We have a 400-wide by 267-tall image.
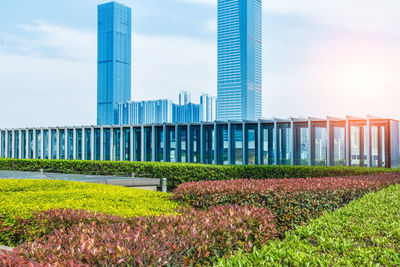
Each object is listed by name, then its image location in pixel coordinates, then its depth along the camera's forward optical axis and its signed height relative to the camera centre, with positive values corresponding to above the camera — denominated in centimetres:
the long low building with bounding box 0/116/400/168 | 2125 -21
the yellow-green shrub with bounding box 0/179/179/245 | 621 -128
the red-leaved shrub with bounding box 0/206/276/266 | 354 -116
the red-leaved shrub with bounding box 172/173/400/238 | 784 -129
